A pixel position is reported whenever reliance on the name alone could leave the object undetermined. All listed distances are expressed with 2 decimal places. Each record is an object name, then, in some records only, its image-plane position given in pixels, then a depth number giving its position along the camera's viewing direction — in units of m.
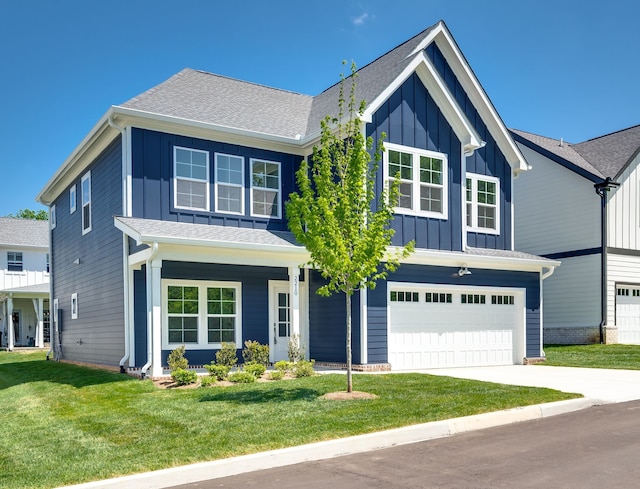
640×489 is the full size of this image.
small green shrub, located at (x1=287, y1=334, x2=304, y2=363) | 14.98
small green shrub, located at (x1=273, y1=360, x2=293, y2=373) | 13.91
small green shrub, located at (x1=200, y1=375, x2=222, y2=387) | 12.36
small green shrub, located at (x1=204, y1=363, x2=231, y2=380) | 12.92
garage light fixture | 17.23
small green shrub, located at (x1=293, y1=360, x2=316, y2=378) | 13.57
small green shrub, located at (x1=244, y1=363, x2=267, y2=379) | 13.30
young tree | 10.75
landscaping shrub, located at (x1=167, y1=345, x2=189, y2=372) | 14.07
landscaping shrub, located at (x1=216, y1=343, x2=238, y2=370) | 14.77
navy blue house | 15.38
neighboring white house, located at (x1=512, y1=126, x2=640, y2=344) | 22.56
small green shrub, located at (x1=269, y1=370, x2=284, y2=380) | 13.30
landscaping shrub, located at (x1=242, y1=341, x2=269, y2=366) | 15.40
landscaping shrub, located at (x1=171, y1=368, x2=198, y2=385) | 12.55
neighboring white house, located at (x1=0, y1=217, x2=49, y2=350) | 36.66
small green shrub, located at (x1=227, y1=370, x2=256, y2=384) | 12.77
